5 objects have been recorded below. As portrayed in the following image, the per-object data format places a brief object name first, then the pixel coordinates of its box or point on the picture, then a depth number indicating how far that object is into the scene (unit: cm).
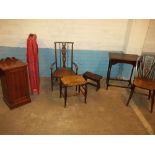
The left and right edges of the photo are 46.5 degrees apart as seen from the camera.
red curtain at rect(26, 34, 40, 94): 317
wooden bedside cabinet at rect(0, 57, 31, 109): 288
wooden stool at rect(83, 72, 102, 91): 382
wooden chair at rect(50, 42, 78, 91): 366
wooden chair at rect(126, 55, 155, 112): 341
